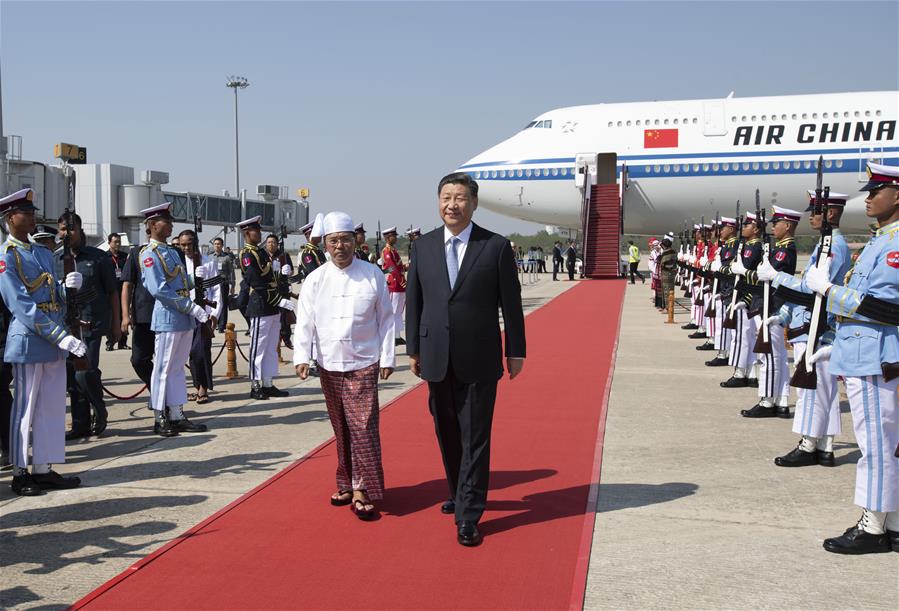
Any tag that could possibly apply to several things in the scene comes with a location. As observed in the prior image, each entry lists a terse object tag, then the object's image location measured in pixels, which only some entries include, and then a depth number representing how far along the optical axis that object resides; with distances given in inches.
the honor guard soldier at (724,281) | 417.7
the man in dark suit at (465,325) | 186.1
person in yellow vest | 1168.2
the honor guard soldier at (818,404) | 234.1
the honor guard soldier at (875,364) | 176.9
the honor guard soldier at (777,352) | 293.9
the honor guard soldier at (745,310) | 338.0
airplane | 1052.5
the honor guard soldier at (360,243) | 500.7
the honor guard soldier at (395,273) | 538.9
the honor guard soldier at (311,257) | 433.4
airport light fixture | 2025.1
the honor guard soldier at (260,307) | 358.6
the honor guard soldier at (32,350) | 222.8
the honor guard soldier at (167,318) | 287.3
